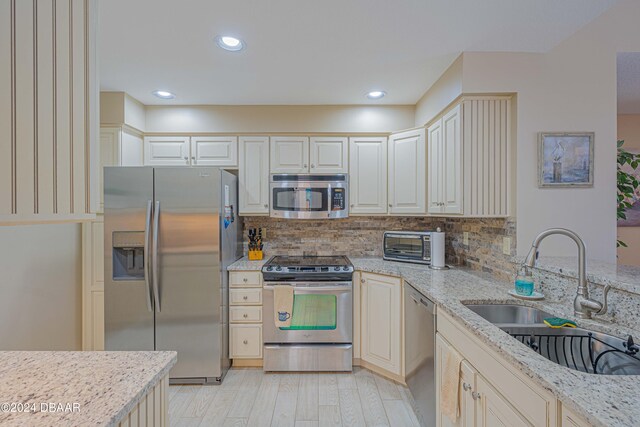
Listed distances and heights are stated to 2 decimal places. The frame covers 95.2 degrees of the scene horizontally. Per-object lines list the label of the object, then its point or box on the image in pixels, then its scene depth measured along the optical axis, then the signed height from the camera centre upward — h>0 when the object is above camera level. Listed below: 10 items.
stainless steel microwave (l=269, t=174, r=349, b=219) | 2.91 +0.15
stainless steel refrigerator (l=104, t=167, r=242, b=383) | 2.39 -0.46
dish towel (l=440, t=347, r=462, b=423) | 1.41 -0.87
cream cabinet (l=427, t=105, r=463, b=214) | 2.19 +0.38
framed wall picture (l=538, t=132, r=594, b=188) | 1.98 +0.36
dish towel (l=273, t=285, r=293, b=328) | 2.55 -0.80
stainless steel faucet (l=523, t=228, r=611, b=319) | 1.36 -0.37
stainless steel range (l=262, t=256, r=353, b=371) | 2.57 -0.96
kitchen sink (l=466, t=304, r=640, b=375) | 1.15 -0.59
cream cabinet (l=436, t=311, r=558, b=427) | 0.94 -0.67
